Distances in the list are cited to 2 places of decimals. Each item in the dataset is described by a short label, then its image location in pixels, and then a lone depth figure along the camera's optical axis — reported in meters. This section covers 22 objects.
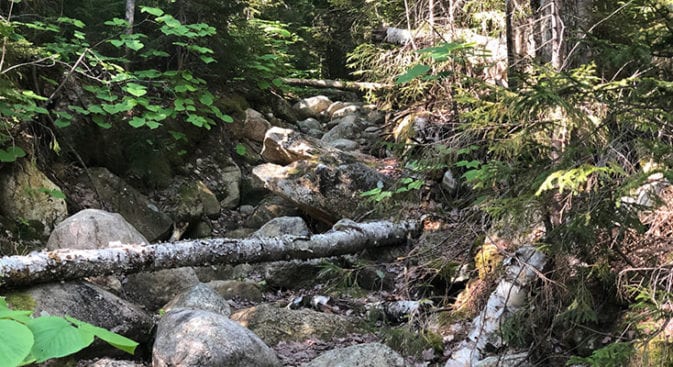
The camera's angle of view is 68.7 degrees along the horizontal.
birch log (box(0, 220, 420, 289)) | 4.36
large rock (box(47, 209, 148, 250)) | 5.54
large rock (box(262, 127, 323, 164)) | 8.46
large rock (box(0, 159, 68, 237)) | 6.17
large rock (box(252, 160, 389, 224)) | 7.86
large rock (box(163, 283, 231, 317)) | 5.18
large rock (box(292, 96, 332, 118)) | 13.57
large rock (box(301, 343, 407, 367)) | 3.62
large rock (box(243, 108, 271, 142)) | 10.72
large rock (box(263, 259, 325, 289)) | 6.85
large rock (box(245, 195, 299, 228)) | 8.65
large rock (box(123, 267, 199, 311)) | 5.98
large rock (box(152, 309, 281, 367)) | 3.81
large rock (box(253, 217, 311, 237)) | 7.41
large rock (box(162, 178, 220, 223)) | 8.30
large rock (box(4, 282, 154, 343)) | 4.20
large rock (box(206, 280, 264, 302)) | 6.21
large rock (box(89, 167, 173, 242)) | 7.57
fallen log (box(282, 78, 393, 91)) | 13.49
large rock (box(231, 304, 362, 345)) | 4.88
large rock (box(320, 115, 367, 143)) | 11.41
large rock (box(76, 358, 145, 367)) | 3.80
